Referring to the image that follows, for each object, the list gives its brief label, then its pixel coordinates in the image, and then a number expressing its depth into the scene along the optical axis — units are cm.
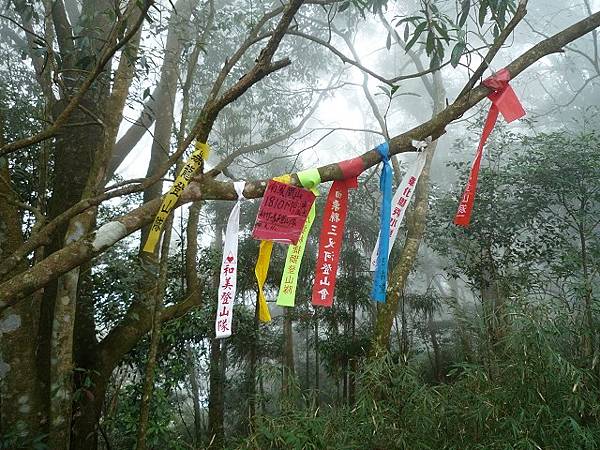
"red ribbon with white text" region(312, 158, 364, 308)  213
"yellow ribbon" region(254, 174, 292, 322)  203
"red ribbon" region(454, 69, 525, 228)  191
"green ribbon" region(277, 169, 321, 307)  207
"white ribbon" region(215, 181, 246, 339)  189
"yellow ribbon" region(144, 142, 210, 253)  152
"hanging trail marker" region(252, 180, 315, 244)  181
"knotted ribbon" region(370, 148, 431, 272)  226
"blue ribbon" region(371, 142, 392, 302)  199
